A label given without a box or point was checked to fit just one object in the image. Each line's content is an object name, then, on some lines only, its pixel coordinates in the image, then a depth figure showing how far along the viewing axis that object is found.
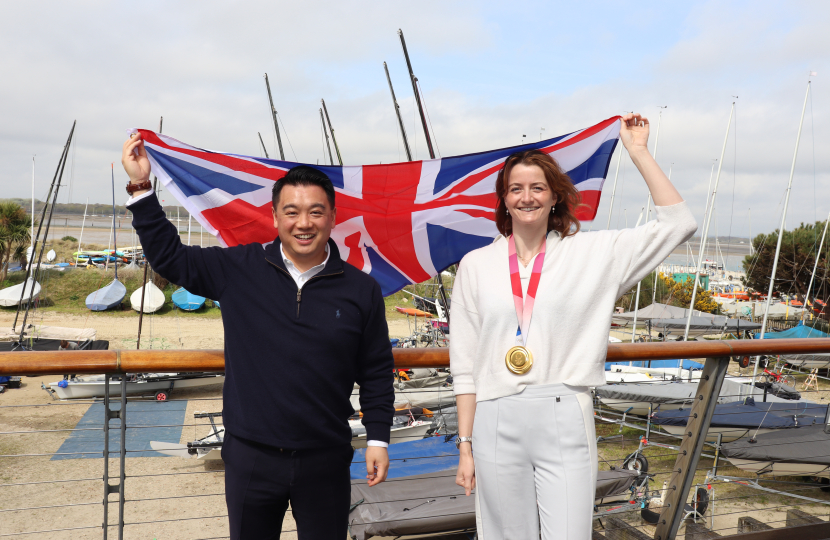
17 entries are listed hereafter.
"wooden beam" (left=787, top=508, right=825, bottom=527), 3.83
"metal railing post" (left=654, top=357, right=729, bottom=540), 2.89
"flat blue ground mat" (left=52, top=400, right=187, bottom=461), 13.58
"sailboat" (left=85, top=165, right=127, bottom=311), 28.61
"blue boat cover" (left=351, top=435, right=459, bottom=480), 8.34
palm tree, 31.88
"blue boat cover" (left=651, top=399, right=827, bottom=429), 10.78
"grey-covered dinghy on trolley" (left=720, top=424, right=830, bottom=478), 7.77
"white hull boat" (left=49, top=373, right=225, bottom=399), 16.97
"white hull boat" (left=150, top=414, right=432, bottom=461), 12.47
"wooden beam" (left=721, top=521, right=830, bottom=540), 3.11
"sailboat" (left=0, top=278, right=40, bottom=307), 27.66
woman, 1.88
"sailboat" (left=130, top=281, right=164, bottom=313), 28.77
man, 1.94
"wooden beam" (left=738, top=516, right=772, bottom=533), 3.92
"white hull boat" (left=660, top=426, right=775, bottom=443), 10.78
